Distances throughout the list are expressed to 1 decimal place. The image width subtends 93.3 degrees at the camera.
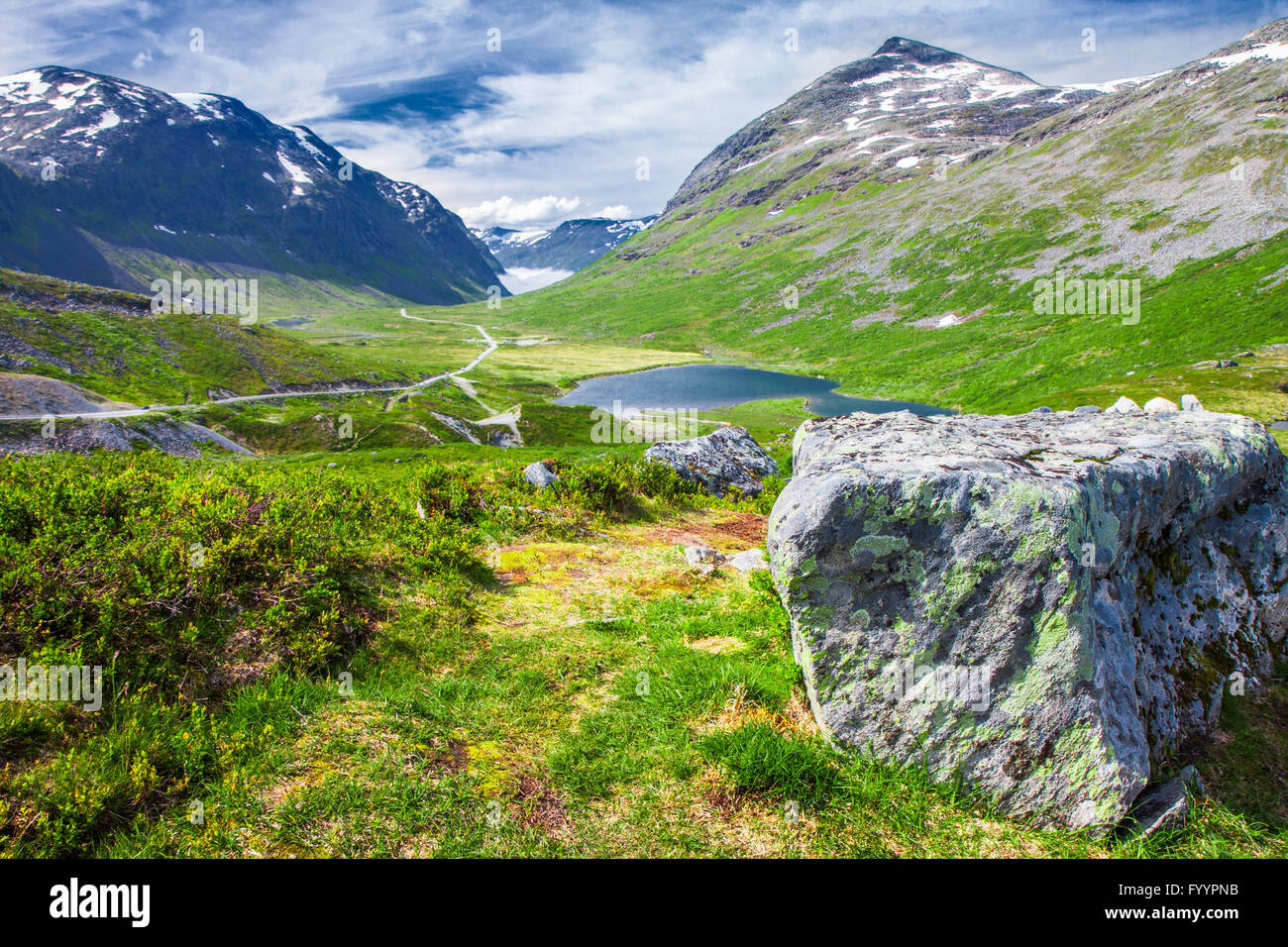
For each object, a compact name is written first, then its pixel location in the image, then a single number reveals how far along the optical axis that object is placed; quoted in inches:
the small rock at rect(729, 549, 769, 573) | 475.0
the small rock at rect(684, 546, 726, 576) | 491.8
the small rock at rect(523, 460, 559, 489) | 679.7
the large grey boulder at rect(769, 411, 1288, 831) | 222.2
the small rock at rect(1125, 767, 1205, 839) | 217.5
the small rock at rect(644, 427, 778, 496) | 876.6
